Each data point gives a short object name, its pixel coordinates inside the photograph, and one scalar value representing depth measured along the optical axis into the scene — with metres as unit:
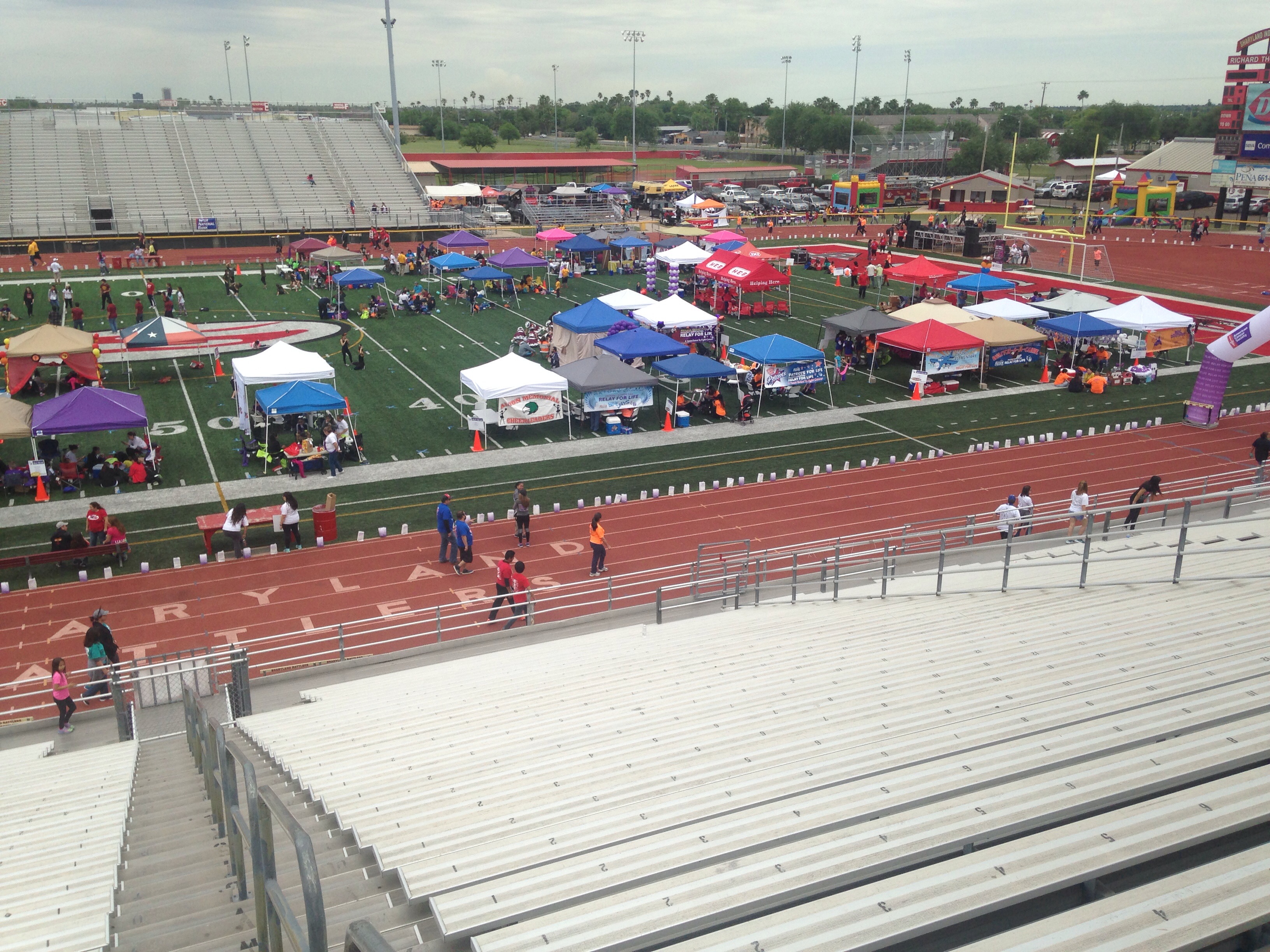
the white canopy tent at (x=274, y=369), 24.17
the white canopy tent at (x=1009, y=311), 33.31
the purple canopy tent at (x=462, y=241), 43.53
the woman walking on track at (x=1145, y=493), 17.27
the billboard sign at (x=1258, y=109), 60.38
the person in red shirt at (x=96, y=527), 18.47
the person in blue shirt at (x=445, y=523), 18.14
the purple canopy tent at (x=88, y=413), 20.91
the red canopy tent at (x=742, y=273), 38.28
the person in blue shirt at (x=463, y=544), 18.06
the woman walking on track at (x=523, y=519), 18.86
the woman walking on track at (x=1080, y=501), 17.47
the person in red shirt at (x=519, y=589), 15.06
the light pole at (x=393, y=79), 66.44
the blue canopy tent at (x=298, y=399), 22.86
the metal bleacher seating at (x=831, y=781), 4.25
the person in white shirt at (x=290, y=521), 18.97
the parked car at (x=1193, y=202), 76.12
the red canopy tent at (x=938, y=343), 29.84
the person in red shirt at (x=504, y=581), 15.09
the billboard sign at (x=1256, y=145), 61.28
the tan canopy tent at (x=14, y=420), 20.36
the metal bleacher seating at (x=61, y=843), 5.29
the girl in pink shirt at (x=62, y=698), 11.66
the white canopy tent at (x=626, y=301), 32.97
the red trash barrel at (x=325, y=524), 19.38
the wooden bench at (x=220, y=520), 18.84
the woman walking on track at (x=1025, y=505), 17.55
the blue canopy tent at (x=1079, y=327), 31.23
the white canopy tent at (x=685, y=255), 42.12
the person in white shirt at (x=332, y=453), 22.77
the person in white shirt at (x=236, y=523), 18.44
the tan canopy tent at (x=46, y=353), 26.23
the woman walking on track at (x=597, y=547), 17.39
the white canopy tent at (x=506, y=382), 24.92
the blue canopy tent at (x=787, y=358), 28.06
